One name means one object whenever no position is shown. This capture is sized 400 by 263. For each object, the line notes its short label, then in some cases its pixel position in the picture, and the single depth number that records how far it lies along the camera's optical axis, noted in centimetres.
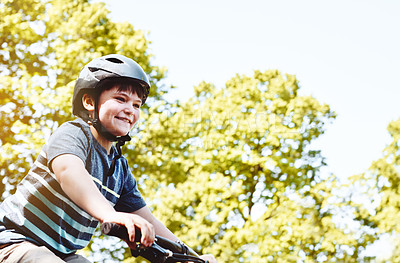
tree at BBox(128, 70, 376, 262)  1537
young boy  233
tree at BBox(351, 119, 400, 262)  1695
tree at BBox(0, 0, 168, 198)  1366
